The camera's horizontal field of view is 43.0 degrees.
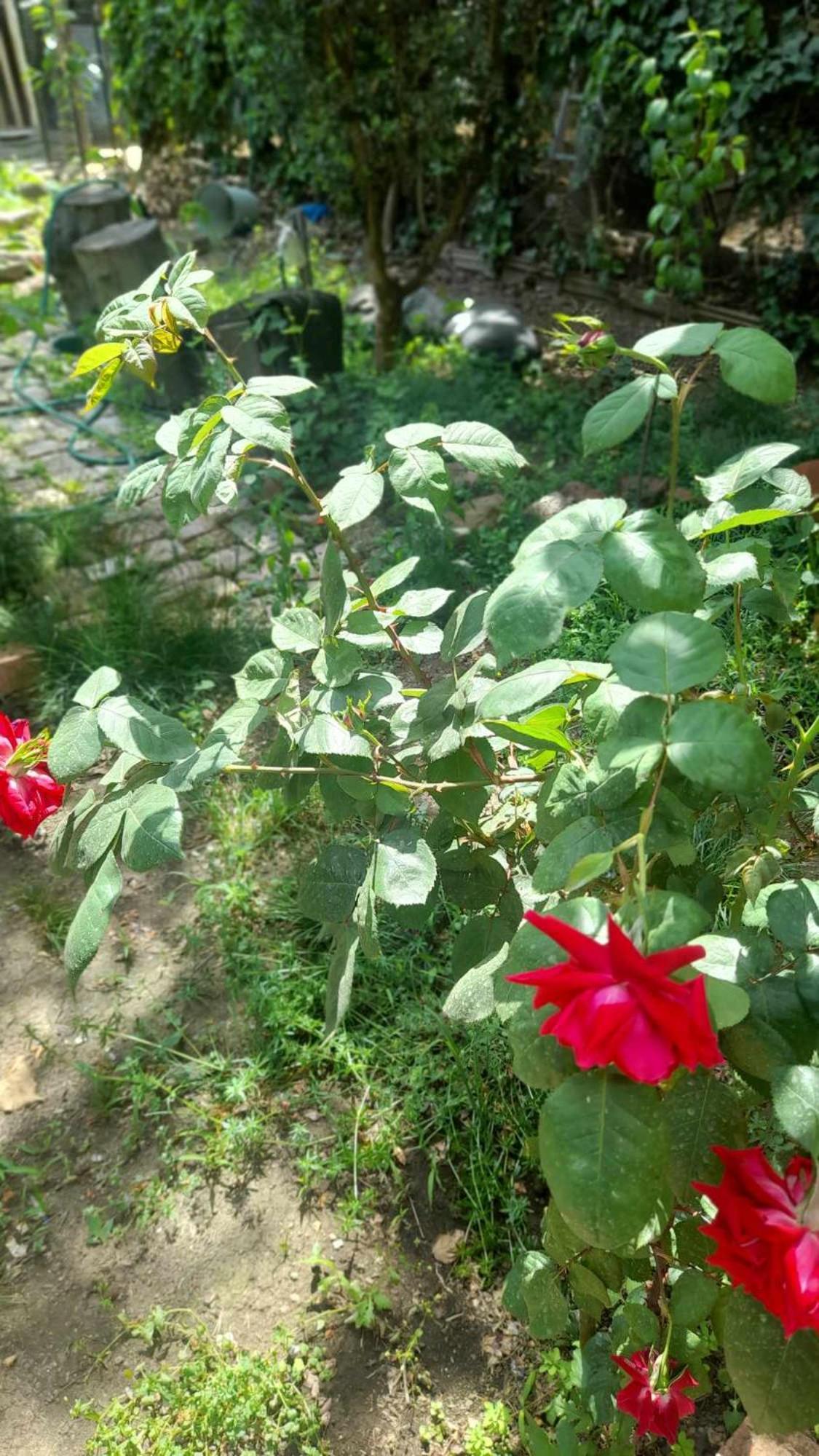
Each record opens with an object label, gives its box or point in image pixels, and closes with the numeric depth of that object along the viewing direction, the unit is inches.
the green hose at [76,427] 159.9
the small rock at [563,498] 114.5
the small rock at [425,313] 189.8
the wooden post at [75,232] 215.6
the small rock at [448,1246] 64.6
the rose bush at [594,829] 27.5
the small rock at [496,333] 172.6
